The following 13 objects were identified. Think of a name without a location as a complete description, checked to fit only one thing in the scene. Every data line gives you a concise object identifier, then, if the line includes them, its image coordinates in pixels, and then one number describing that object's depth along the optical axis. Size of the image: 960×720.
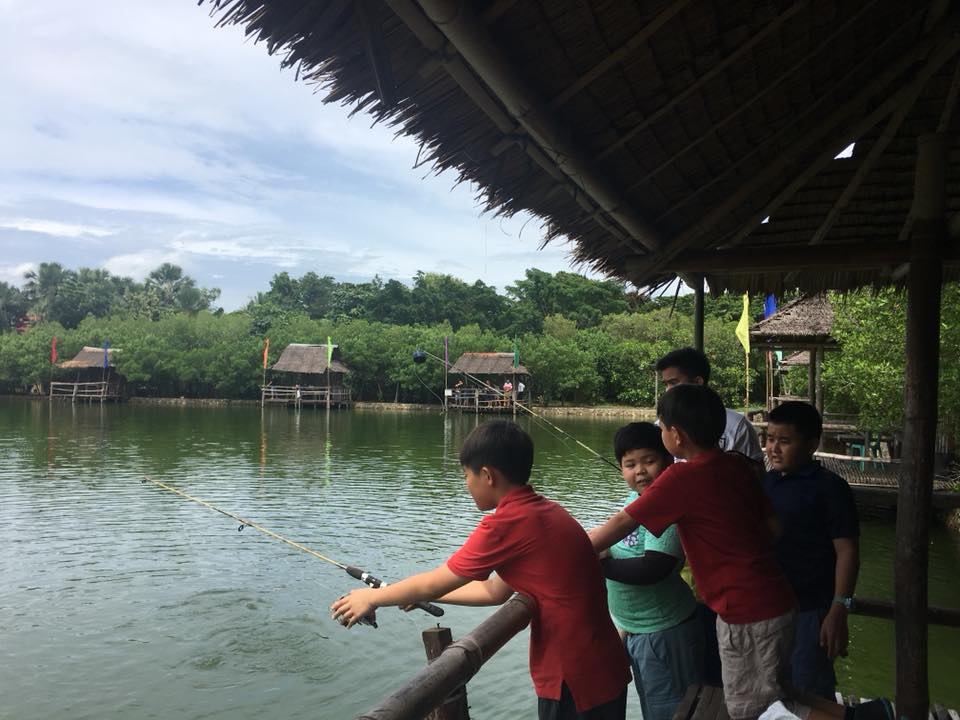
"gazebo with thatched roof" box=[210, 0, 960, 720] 2.01
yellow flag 11.03
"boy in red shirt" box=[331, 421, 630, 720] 1.61
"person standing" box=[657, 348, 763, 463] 2.38
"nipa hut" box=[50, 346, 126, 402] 37.66
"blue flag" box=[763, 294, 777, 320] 10.69
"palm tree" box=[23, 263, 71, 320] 54.09
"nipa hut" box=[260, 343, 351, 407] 35.25
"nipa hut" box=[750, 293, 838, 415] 11.06
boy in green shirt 2.01
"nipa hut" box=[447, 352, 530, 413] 31.89
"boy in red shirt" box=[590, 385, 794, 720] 1.68
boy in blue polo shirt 2.21
